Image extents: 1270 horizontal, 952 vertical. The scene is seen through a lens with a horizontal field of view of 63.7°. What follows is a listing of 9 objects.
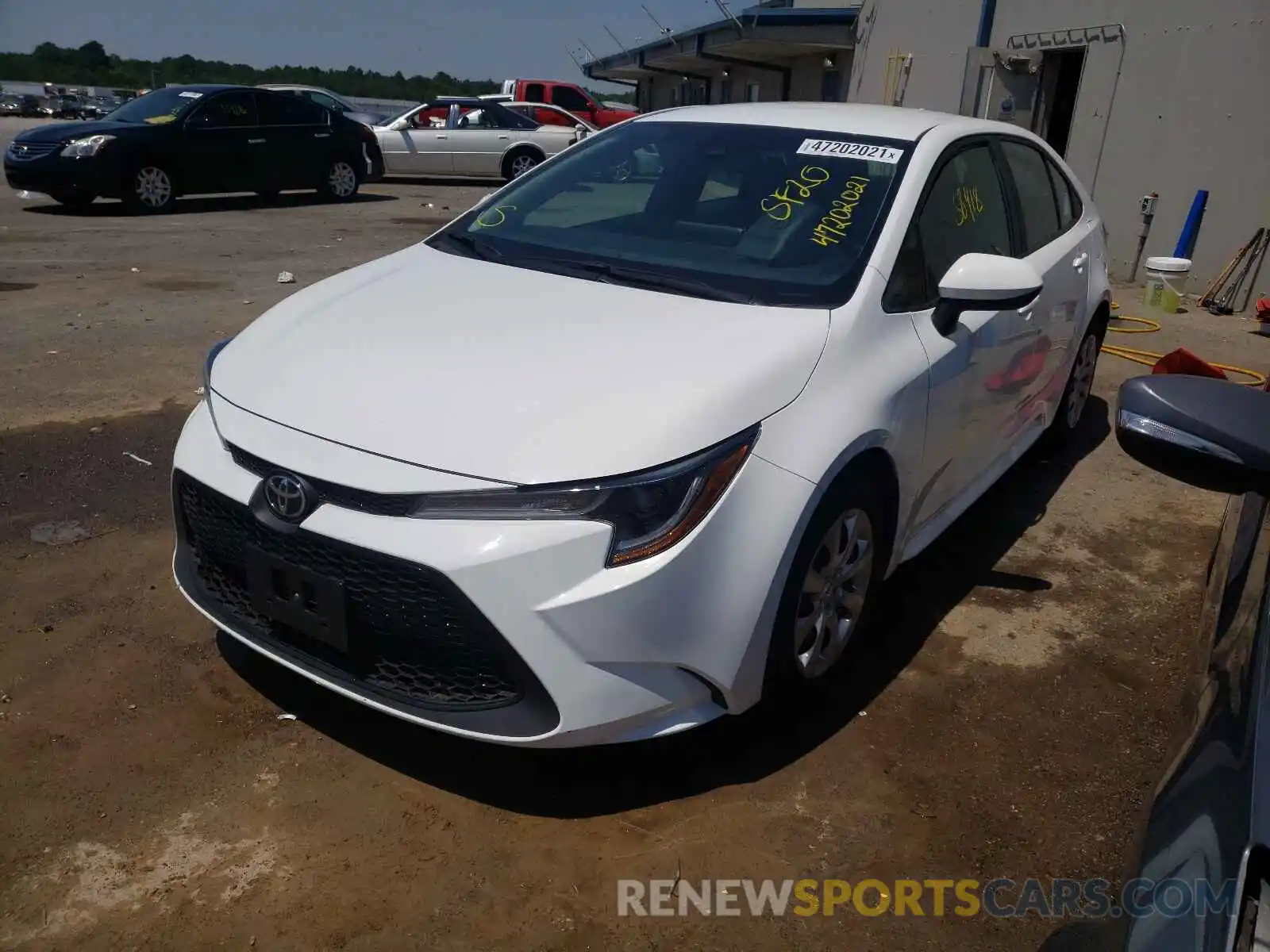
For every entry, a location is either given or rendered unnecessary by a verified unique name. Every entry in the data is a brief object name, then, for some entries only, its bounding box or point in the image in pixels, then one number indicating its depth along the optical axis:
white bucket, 8.92
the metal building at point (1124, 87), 9.33
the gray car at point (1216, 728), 1.07
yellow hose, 6.89
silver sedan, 16.88
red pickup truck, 22.77
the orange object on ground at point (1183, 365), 5.25
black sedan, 11.40
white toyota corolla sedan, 2.18
